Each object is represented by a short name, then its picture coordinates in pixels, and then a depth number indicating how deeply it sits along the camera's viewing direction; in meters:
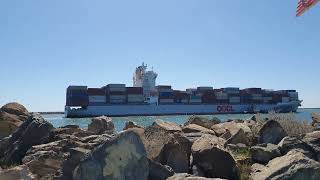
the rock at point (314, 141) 8.30
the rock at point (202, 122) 13.16
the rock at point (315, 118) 17.04
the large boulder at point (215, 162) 7.47
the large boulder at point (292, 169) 6.43
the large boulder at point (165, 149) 7.83
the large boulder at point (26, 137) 9.03
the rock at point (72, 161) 6.71
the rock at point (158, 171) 6.91
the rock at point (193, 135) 9.56
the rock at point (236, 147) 9.35
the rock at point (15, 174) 6.72
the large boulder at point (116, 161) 5.97
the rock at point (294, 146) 8.20
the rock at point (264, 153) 8.27
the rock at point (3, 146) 10.09
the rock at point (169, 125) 10.32
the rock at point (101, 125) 12.85
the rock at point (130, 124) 13.18
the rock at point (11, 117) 12.89
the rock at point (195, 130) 11.07
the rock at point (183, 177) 5.90
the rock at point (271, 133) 9.55
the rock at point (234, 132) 10.12
